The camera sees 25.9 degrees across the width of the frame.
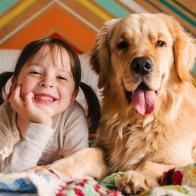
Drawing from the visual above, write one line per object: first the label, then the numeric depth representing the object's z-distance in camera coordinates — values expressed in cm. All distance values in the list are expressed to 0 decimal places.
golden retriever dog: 155
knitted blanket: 107
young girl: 153
